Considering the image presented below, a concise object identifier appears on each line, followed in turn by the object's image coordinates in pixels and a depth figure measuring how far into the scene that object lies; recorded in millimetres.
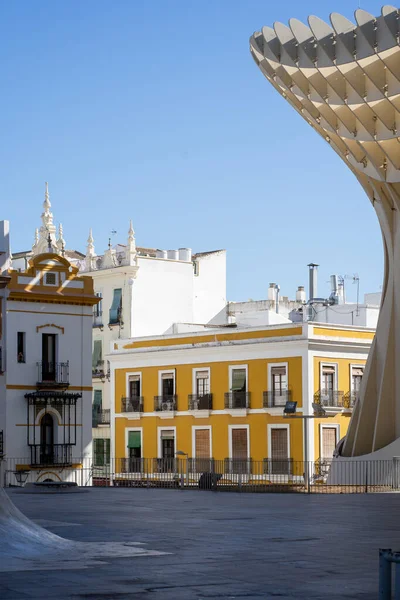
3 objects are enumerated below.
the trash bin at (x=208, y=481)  34866
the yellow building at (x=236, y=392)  54688
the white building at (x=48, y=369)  47844
